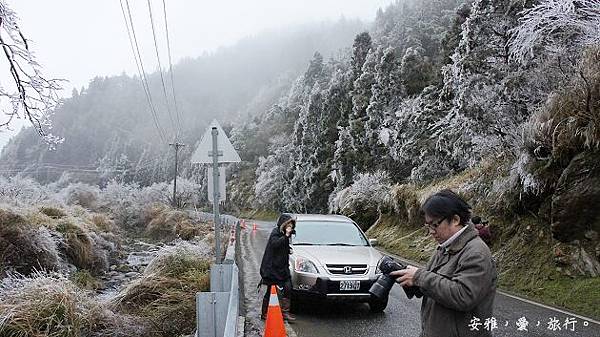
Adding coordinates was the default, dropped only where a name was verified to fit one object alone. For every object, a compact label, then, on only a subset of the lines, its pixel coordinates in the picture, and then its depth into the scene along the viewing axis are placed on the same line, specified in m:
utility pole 48.17
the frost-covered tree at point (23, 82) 6.05
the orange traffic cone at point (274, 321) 6.23
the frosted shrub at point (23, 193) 18.81
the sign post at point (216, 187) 7.02
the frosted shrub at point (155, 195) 50.76
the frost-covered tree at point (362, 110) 37.69
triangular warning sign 7.57
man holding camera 2.63
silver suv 7.89
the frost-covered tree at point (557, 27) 11.23
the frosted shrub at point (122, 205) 36.86
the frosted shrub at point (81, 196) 40.49
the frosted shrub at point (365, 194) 28.52
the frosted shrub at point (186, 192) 56.69
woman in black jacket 7.57
